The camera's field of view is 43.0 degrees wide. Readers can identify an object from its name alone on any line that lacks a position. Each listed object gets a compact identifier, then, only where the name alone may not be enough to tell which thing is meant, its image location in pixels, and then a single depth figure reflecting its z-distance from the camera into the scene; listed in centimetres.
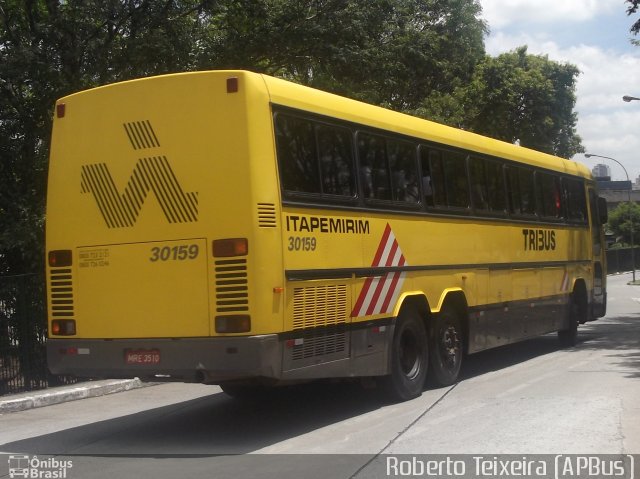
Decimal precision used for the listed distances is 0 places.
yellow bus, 755
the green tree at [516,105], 3228
